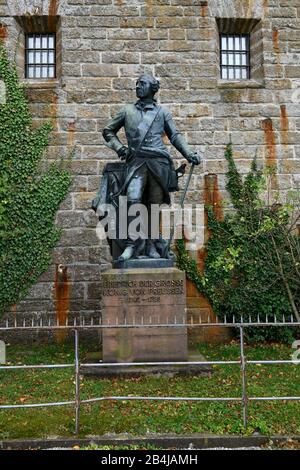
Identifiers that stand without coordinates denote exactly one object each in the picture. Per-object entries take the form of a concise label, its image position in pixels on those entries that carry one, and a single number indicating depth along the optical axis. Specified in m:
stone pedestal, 6.06
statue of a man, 6.54
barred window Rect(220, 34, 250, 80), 10.28
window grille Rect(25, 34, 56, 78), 9.92
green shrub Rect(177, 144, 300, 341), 8.98
